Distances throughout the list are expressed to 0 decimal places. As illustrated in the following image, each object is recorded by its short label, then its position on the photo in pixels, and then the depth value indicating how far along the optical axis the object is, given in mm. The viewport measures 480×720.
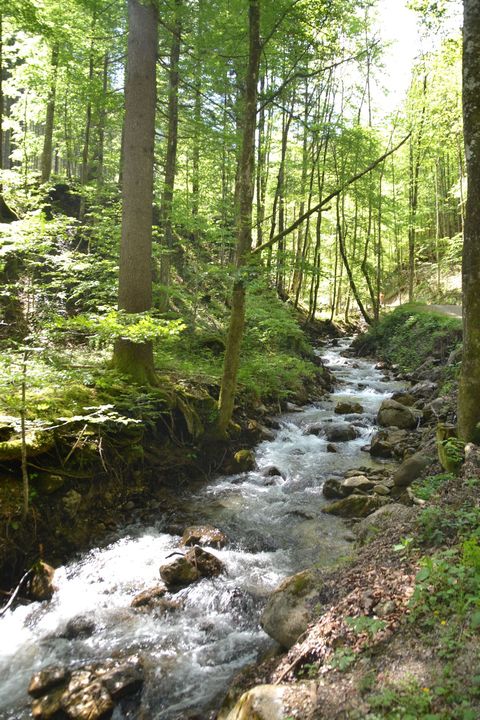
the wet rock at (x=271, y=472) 8077
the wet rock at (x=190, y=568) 4964
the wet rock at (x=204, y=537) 5750
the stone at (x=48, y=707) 3373
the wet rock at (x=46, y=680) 3625
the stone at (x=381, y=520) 4598
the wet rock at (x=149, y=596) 4695
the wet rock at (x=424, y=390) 11956
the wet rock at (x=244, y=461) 8203
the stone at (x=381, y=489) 6879
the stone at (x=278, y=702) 2510
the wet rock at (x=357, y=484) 7219
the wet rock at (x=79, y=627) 4277
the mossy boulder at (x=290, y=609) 3621
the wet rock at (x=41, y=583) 4656
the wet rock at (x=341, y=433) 10062
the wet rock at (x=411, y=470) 6684
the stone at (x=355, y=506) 6527
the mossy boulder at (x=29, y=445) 4973
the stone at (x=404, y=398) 11719
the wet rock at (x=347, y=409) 11836
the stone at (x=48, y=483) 5250
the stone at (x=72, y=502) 5477
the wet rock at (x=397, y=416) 10215
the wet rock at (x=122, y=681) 3570
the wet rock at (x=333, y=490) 7289
